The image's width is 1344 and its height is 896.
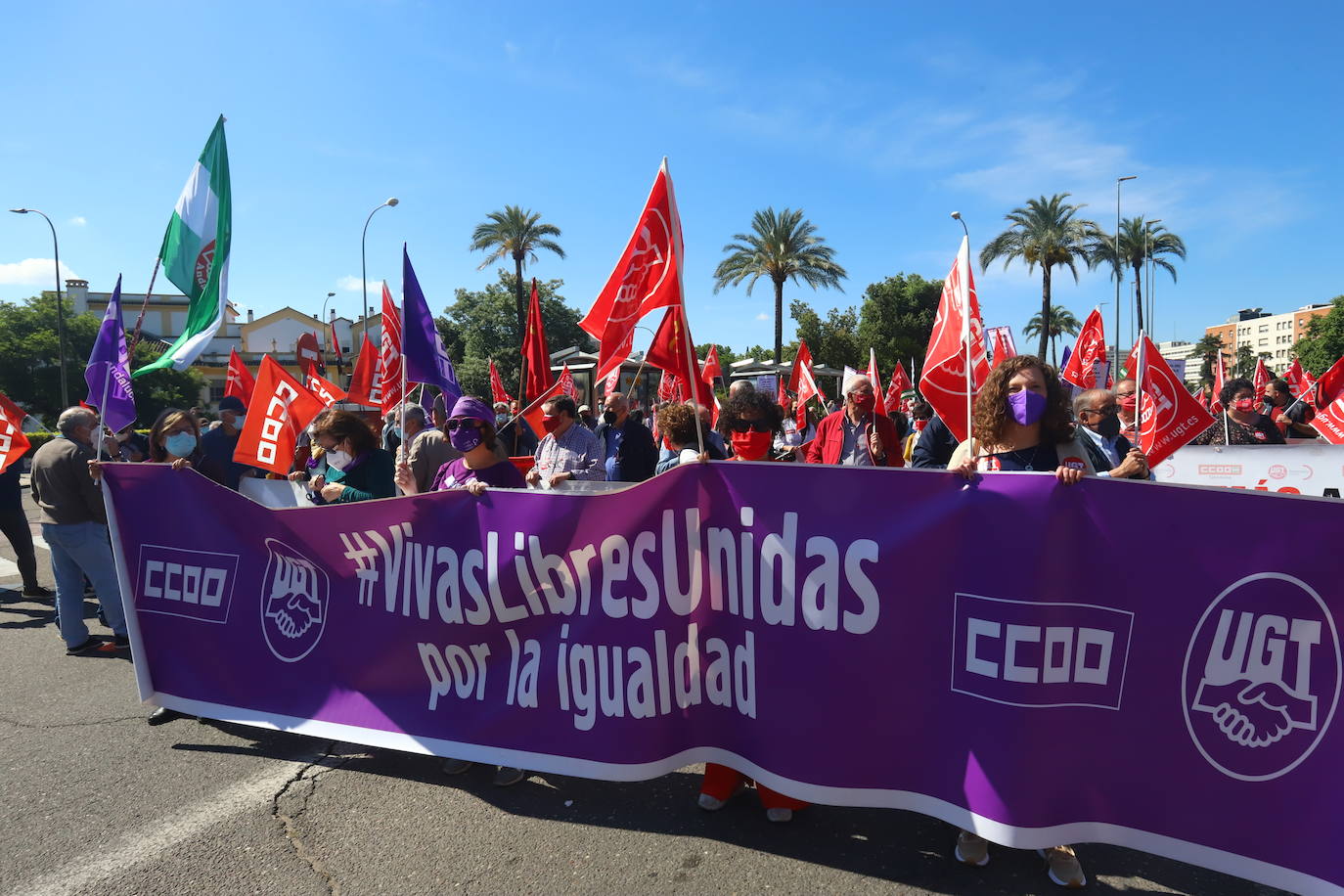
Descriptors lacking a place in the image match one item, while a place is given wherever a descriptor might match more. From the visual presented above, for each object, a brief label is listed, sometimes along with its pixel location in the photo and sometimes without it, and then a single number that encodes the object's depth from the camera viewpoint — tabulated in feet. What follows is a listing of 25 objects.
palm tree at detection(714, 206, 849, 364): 113.70
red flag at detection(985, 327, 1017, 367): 40.06
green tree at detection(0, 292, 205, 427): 163.32
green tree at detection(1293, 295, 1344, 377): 211.61
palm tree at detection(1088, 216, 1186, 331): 137.59
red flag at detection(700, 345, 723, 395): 55.31
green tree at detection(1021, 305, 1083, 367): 219.82
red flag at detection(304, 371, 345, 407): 28.40
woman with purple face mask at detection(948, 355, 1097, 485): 10.89
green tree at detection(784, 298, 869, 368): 152.35
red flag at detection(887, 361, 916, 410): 54.29
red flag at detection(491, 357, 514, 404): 54.33
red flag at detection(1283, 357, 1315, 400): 51.72
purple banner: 8.27
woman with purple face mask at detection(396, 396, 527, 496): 13.96
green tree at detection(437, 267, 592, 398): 177.58
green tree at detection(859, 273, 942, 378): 155.33
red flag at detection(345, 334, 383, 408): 37.17
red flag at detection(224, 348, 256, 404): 37.88
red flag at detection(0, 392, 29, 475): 23.79
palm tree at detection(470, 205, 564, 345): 122.83
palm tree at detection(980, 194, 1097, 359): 115.34
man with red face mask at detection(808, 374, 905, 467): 21.63
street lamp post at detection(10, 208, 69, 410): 98.68
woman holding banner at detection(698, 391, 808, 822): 17.48
